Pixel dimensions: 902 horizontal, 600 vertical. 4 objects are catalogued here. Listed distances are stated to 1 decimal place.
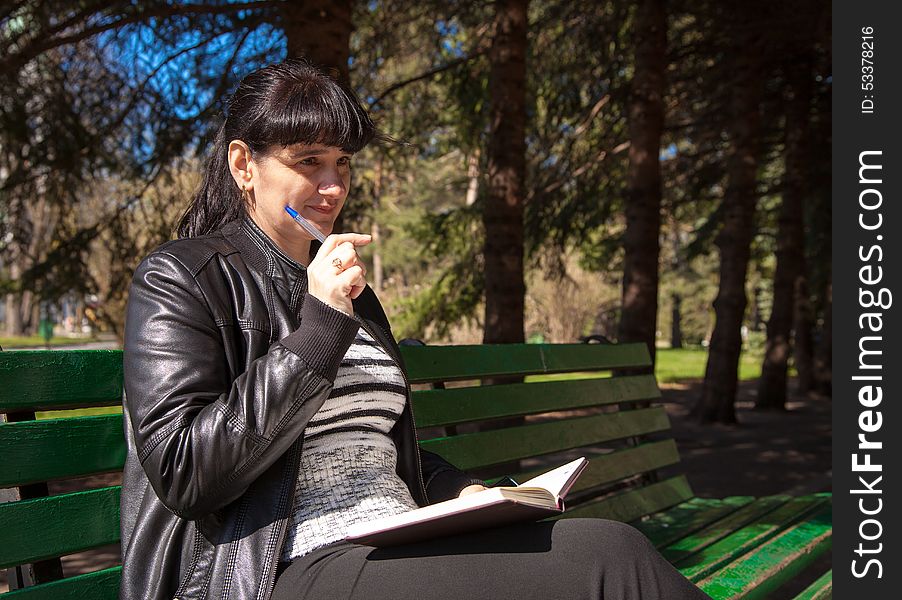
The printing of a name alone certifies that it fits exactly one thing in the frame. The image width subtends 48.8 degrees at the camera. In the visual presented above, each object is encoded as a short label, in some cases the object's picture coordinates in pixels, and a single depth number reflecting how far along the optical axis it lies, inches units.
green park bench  80.7
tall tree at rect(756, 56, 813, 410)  507.2
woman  73.7
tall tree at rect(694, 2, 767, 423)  420.5
